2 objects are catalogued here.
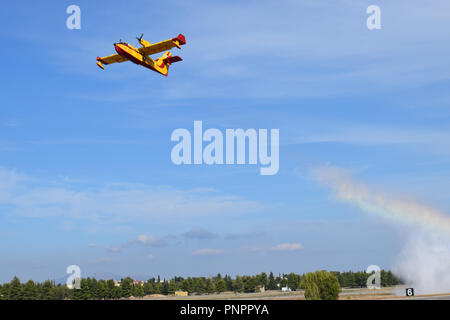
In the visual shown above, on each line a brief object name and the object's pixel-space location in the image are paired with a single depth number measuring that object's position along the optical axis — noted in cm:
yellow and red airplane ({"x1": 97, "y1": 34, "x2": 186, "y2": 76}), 9475
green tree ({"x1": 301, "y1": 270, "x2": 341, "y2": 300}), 10806
